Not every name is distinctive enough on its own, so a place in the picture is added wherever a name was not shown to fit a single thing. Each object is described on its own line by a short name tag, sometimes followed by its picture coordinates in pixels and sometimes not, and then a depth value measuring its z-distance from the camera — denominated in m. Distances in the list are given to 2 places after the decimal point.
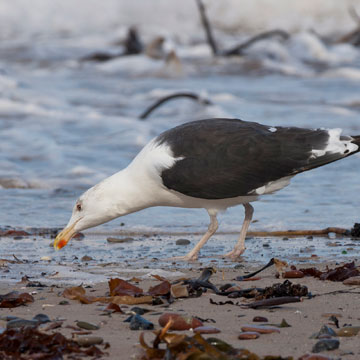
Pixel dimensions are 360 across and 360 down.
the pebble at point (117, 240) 12.68
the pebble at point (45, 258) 11.30
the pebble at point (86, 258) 11.29
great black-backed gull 11.71
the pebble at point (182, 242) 12.62
